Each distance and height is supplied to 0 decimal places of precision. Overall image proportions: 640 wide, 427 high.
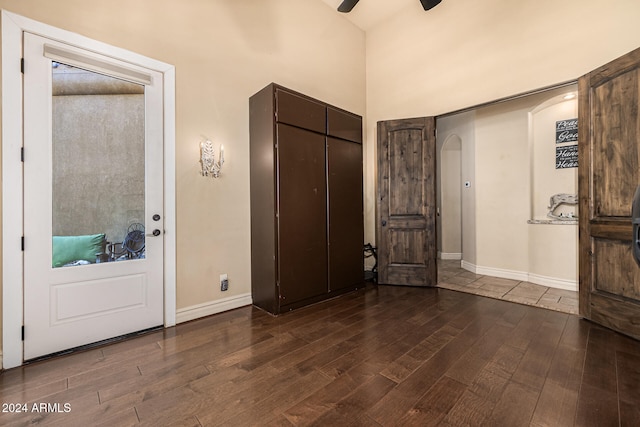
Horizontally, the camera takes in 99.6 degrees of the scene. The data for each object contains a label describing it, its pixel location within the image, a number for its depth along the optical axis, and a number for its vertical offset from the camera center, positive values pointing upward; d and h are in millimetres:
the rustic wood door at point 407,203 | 3832 +157
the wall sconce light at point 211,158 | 2820 +602
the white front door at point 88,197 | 2057 +150
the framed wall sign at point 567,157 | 3848 +815
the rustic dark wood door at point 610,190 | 2281 +208
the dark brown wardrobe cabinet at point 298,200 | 2877 +156
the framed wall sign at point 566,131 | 3865 +1193
